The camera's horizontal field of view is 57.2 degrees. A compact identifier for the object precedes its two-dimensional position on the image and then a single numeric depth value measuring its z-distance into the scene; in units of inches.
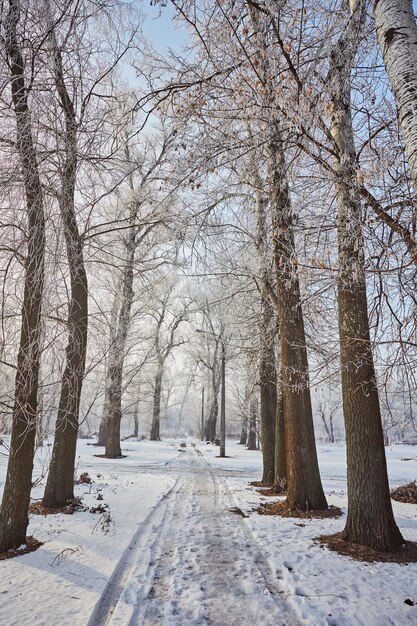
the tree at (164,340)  1062.4
